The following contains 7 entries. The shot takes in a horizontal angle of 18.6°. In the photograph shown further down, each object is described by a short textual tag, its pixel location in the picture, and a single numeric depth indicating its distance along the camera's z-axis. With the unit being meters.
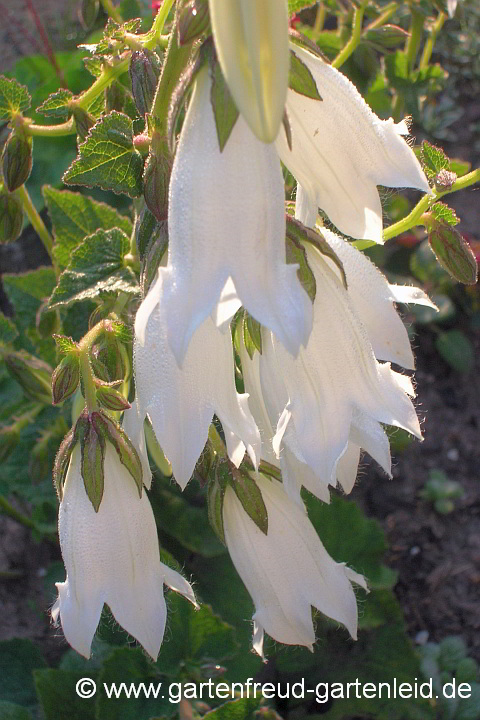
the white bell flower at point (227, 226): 0.22
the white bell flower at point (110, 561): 0.26
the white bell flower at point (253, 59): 0.21
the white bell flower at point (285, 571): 0.27
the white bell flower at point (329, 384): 0.24
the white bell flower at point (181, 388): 0.24
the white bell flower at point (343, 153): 0.24
